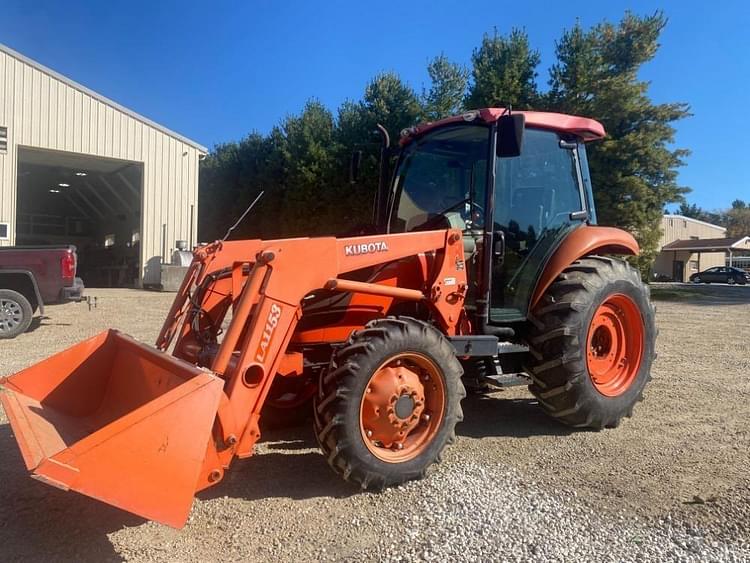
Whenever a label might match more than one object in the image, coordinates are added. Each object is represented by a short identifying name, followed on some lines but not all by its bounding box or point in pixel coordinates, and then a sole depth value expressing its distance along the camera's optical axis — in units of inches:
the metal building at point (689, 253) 1892.2
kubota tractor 112.9
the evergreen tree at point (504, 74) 936.9
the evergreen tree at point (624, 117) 858.1
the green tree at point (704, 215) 2993.8
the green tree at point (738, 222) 2529.5
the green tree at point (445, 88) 1079.6
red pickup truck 395.2
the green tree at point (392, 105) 1052.5
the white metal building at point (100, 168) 646.5
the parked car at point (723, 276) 1649.7
